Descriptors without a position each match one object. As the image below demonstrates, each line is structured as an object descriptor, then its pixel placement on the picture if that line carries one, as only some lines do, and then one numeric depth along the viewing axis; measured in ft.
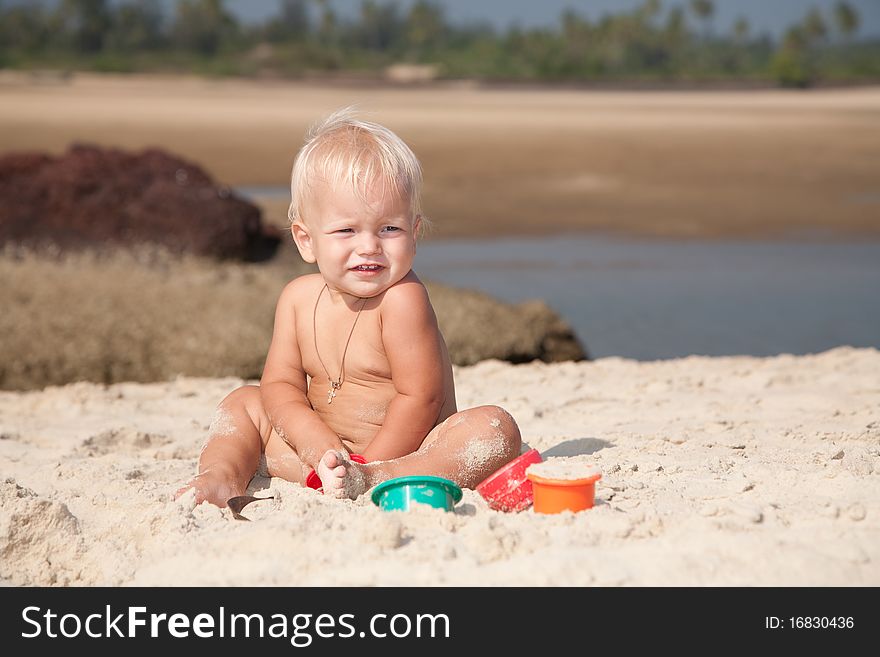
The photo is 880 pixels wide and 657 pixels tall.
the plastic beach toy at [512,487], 9.50
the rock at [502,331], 20.07
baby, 10.35
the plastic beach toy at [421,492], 9.11
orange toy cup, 8.91
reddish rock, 23.72
